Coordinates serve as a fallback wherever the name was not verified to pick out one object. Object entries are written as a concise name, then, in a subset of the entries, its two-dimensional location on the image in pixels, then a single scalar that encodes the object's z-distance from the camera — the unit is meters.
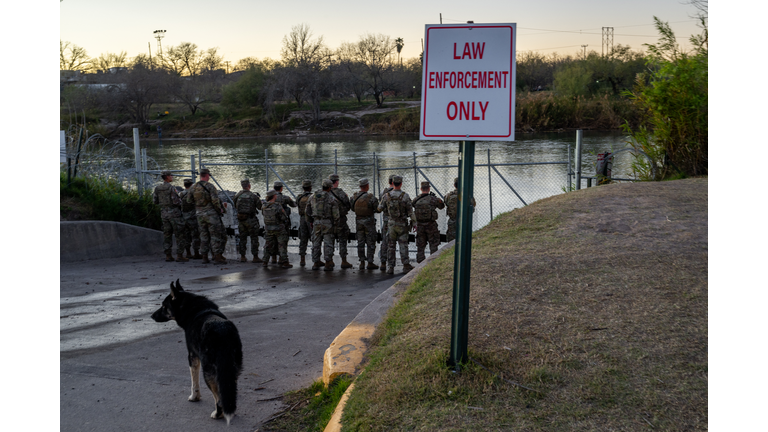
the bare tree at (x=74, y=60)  56.31
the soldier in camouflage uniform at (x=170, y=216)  13.69
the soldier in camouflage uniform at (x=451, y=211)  11.82
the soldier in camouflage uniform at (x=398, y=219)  11.96
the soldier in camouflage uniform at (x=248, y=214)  13.37
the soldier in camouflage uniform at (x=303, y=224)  13.37
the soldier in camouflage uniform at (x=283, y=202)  13.10
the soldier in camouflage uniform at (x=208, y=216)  13.16
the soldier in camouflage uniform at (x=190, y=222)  13.65
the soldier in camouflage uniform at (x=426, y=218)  11.78
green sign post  3.92
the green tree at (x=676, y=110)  12.17
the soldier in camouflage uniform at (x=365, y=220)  12.54
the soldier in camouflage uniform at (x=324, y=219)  12.51
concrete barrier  12.73
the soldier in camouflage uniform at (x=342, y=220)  12.64
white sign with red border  3.77
